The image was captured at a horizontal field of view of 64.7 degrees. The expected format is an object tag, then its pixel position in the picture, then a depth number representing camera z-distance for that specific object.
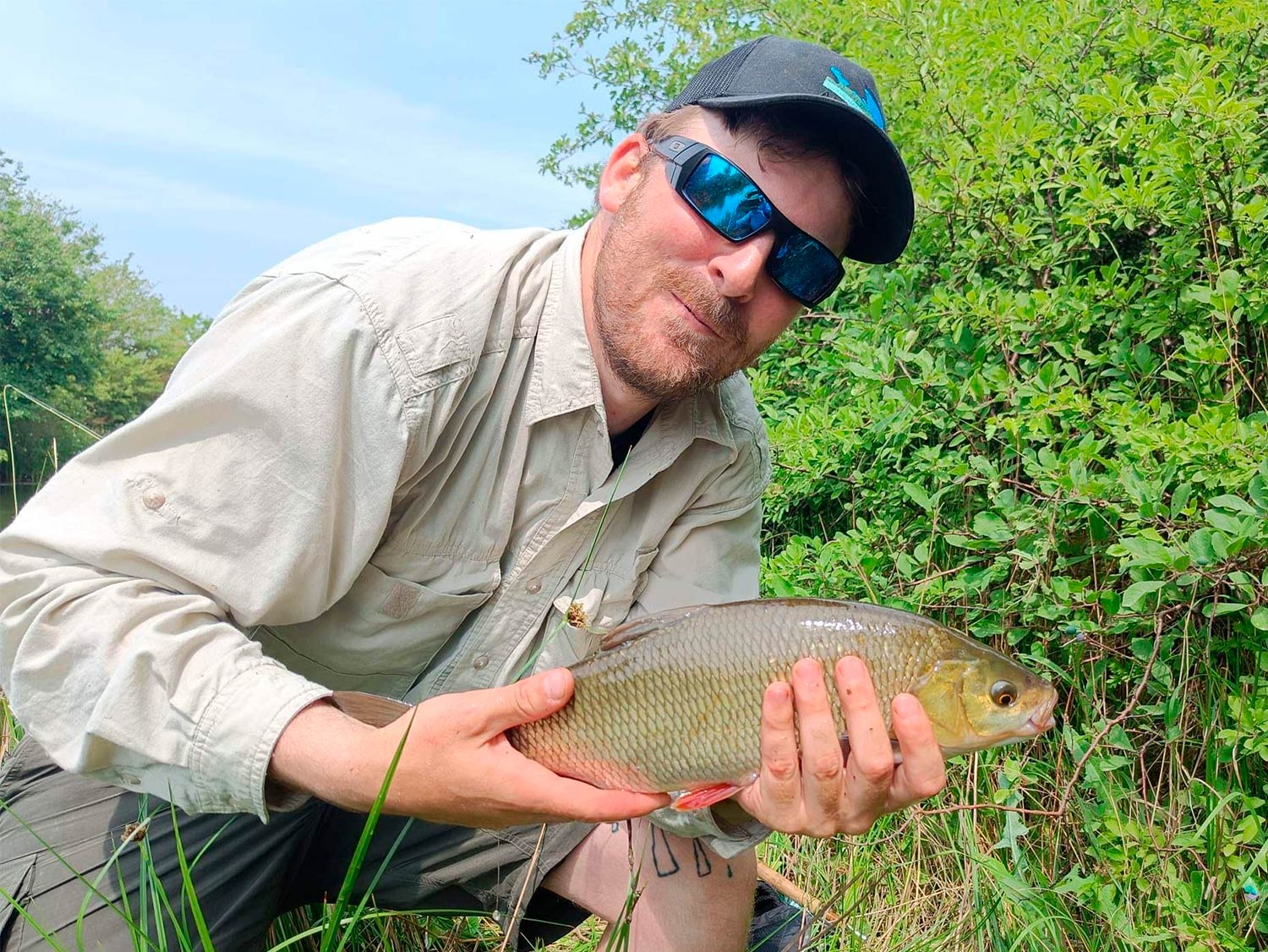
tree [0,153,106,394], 40.12
